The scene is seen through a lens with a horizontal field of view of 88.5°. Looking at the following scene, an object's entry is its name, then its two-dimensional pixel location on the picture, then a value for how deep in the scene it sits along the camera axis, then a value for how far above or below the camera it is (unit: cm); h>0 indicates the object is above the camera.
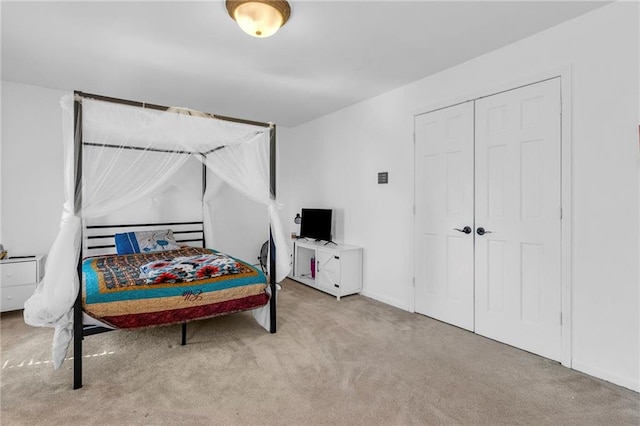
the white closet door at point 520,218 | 265 -5
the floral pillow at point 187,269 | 289 -53
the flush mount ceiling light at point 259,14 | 215 +134
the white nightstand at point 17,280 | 356 -74
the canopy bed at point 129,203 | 233 -9
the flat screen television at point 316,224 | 485 -18
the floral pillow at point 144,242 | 428 -39
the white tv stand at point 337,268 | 432 -76
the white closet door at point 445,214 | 326 -2
